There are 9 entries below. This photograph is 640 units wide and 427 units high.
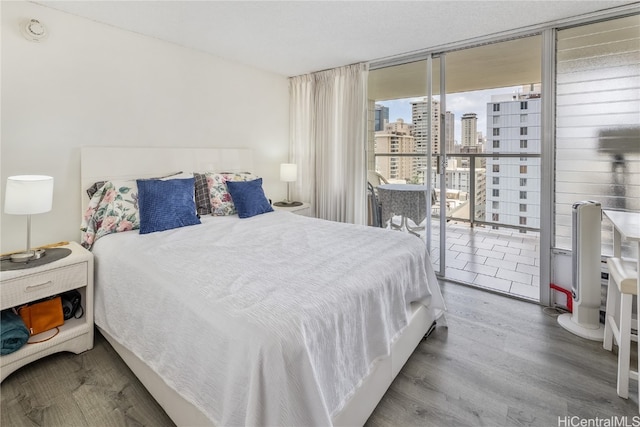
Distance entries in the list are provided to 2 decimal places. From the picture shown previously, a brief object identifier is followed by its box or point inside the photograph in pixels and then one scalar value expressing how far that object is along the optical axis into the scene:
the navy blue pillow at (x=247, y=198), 3.08
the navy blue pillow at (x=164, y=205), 2.44
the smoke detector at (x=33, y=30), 2.26
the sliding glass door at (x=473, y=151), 3.43
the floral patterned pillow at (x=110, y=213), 2.38
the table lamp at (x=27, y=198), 1.92
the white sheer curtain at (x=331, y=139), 3.84
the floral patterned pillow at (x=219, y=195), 3.07
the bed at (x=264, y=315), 1.09
